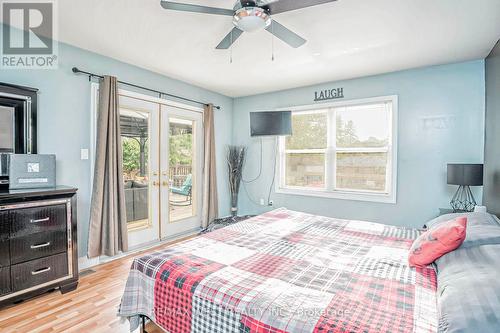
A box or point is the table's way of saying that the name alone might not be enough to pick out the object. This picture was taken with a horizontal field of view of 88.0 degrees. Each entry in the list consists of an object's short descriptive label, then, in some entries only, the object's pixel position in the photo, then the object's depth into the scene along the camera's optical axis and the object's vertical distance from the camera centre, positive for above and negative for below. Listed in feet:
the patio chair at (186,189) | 13.88 -1.52
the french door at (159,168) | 11.49 -0.33
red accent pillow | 4.89 -1.54
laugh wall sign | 13.14 +3.57
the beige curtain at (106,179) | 9.69 -0.72
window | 12.19 +0.57
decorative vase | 16.02 -0.51
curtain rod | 9.39 +3.28
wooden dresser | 6.91 -2.38
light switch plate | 9.76 +0.24
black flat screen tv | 12.35 +1.93
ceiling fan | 5.46 +3.33
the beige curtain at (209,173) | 14.56 -0.64
